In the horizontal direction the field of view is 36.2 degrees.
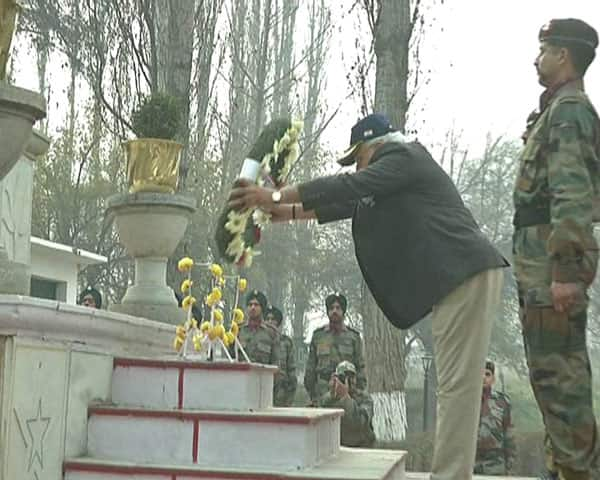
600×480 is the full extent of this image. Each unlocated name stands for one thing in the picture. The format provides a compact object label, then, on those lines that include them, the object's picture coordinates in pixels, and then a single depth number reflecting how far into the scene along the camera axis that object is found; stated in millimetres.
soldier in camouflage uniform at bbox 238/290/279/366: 9062
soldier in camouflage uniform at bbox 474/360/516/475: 7262
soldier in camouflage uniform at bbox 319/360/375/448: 7762
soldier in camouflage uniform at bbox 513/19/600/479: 2982
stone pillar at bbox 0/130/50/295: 4691
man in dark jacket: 3324
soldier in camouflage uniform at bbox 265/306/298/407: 9344
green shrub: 6555
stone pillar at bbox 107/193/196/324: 5762
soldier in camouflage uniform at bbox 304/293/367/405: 8969
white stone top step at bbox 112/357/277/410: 3701
